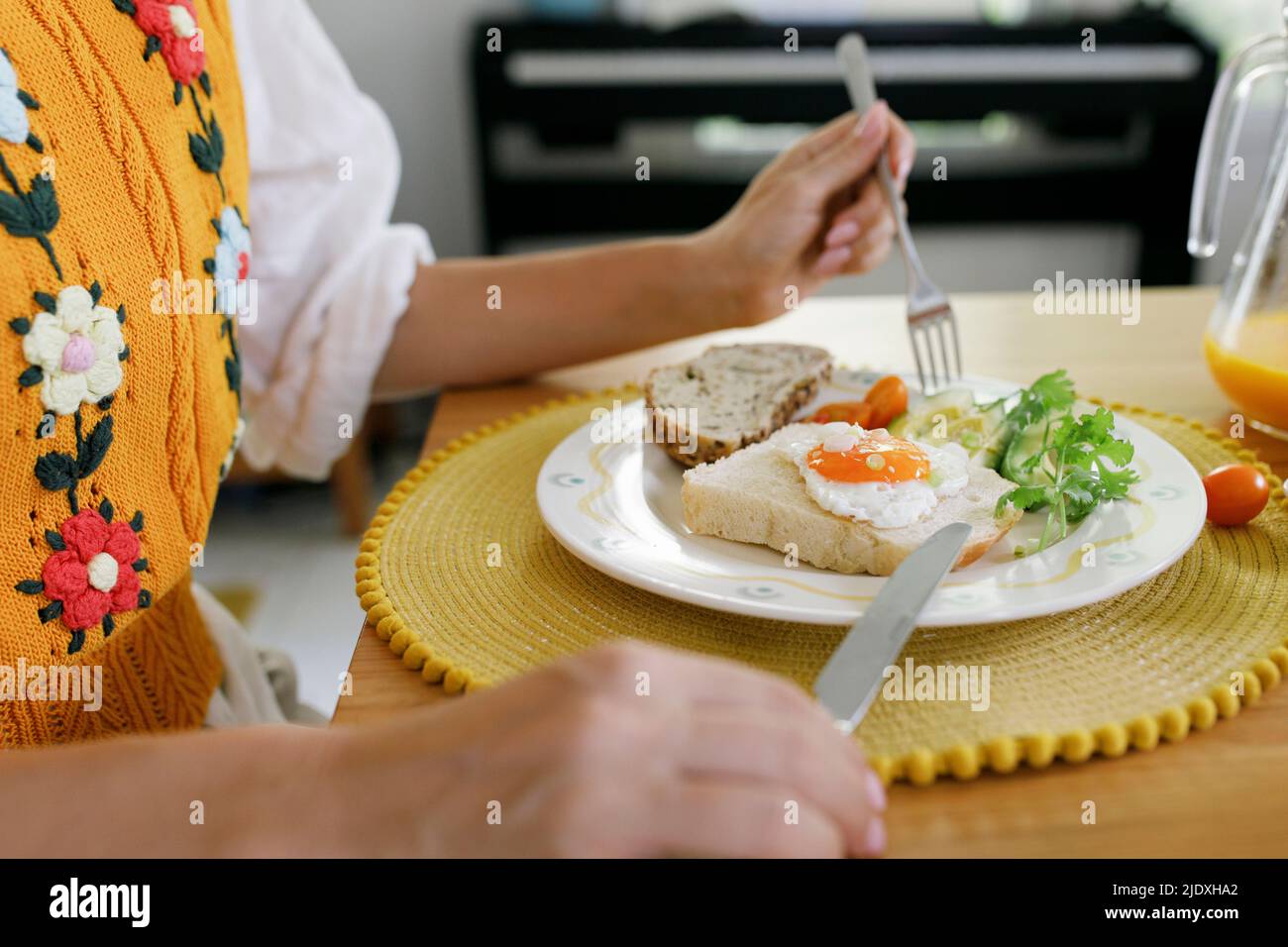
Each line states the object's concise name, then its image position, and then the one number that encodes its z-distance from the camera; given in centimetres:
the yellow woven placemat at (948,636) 58
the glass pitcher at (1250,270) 100
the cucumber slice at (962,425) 90
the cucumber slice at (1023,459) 84
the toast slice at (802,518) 74
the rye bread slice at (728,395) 96
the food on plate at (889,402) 101
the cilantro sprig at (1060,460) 77
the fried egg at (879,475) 75
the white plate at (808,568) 66
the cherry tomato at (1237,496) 81
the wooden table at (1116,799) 52
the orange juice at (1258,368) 99
